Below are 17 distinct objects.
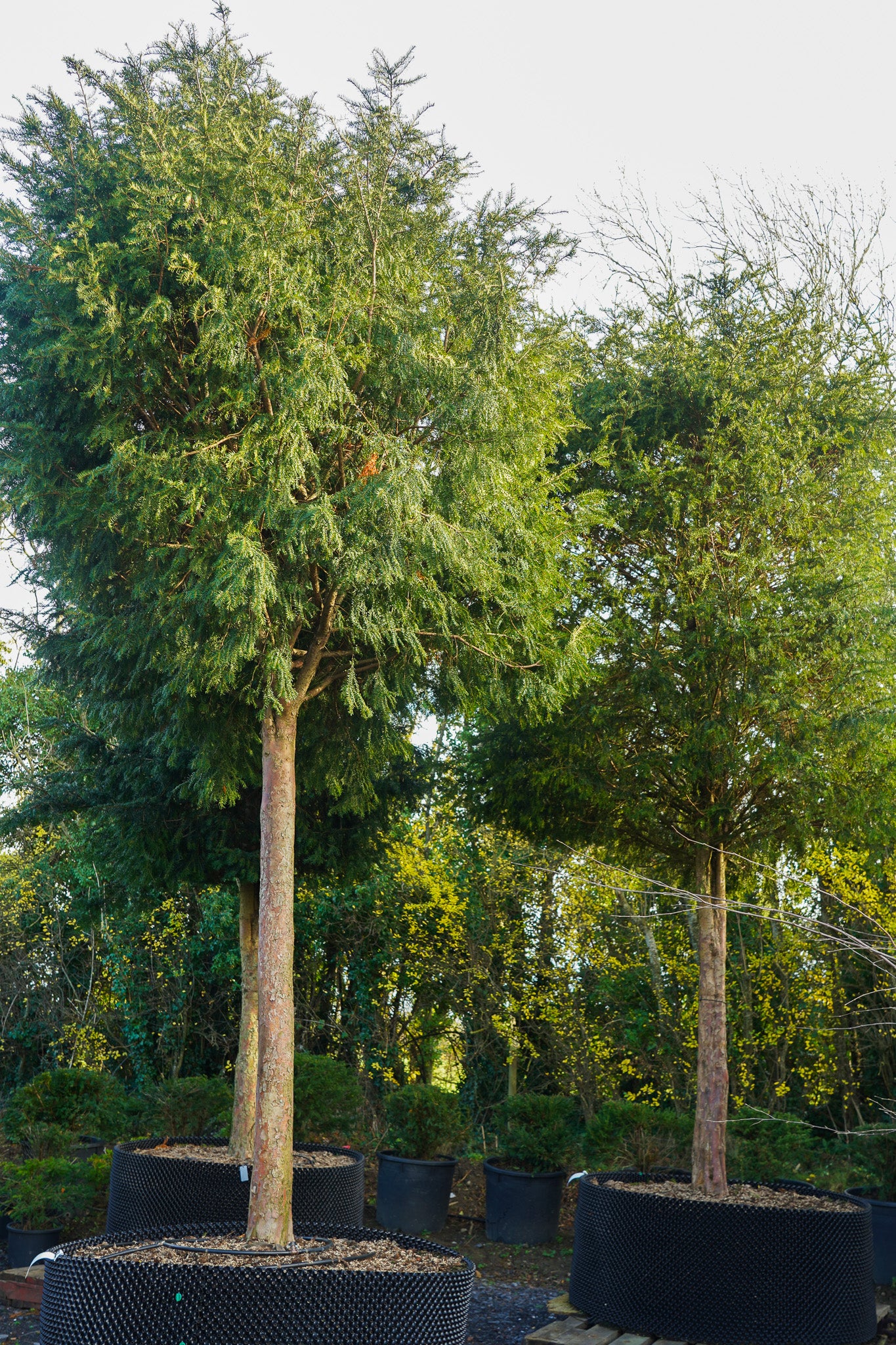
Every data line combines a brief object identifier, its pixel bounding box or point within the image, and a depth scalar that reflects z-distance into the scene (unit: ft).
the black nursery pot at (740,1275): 14.88
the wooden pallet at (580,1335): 14.87
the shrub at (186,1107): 23.77
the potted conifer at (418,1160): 23.85
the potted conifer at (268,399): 12.18
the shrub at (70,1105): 23.75
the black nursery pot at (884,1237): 19.99
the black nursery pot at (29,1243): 19.61
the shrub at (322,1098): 25.58
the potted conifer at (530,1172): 23.80
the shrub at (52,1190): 19.58
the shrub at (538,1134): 24.39
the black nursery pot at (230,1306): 10.31
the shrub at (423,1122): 24.36
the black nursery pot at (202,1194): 17.92
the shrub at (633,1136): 23.43
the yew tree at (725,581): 17.25
